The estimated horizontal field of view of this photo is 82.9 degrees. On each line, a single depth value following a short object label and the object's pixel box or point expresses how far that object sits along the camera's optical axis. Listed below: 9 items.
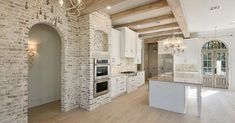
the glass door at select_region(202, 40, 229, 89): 7.44
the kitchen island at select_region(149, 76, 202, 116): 3.97
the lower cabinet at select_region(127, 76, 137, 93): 6.63
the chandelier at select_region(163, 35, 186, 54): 5.10
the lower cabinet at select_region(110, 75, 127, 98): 5.52
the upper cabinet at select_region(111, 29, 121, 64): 5.95
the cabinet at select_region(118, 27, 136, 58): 6.48
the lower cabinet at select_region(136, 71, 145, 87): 7.84
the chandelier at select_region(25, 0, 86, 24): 3.37
